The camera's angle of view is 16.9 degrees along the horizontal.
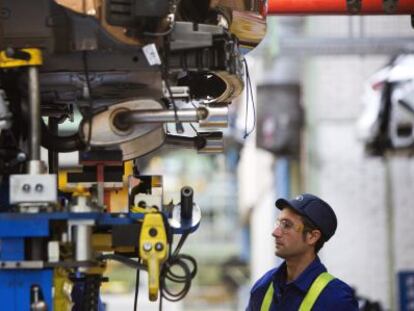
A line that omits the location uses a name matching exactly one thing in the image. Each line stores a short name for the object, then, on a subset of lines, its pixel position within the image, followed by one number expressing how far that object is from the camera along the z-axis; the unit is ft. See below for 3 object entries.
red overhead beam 23.54
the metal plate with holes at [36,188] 16.59
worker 21.02
